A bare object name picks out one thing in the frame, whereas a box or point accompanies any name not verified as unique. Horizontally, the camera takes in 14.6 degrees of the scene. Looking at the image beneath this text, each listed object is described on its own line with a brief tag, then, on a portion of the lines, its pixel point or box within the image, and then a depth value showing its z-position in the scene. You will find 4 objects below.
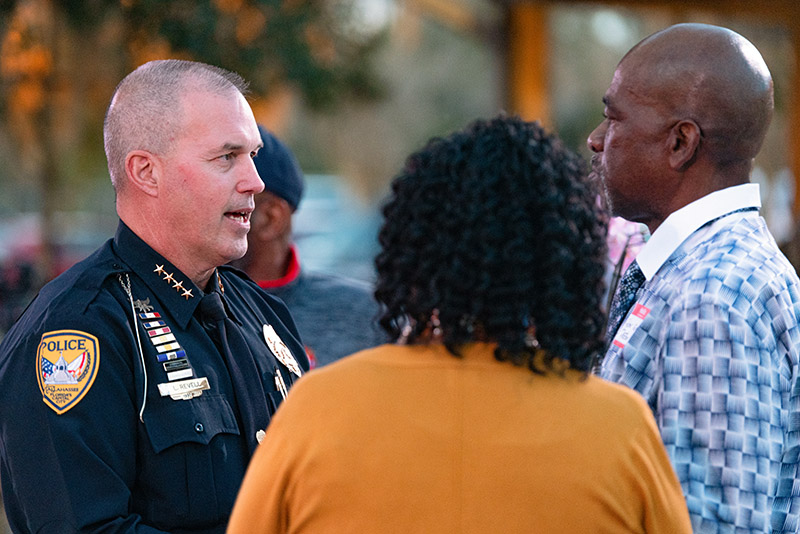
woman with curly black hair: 4.28
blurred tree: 9.48
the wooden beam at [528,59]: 14.58
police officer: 4.60
